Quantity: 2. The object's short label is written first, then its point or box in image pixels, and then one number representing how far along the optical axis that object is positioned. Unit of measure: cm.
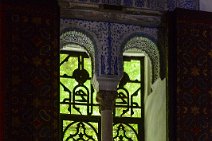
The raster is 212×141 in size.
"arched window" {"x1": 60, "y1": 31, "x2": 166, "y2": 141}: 772
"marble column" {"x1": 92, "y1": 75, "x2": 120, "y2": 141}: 668
